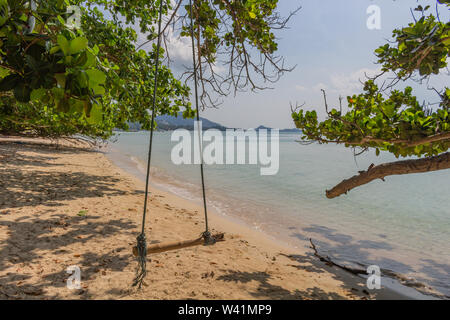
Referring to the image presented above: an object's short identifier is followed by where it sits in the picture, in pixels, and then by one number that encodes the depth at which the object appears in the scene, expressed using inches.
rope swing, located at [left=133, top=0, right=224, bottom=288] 80.2
